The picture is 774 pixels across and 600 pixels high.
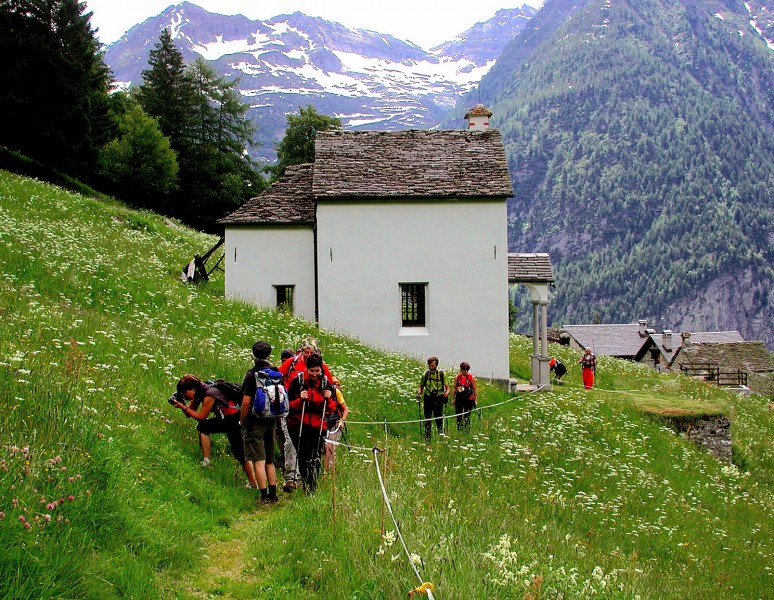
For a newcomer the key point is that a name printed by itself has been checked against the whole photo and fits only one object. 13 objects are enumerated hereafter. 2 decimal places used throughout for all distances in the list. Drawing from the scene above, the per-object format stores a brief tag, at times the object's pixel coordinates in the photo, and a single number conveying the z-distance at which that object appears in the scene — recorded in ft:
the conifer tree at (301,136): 188.24
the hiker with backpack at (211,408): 27.76
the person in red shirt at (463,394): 46.96
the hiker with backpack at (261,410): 26.03
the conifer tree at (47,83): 112.16
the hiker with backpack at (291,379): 28.01
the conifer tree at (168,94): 189.98
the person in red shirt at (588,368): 78.89
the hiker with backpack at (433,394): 43.57
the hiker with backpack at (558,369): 84.33
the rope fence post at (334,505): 21.84
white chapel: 73.92
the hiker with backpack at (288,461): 27.81
